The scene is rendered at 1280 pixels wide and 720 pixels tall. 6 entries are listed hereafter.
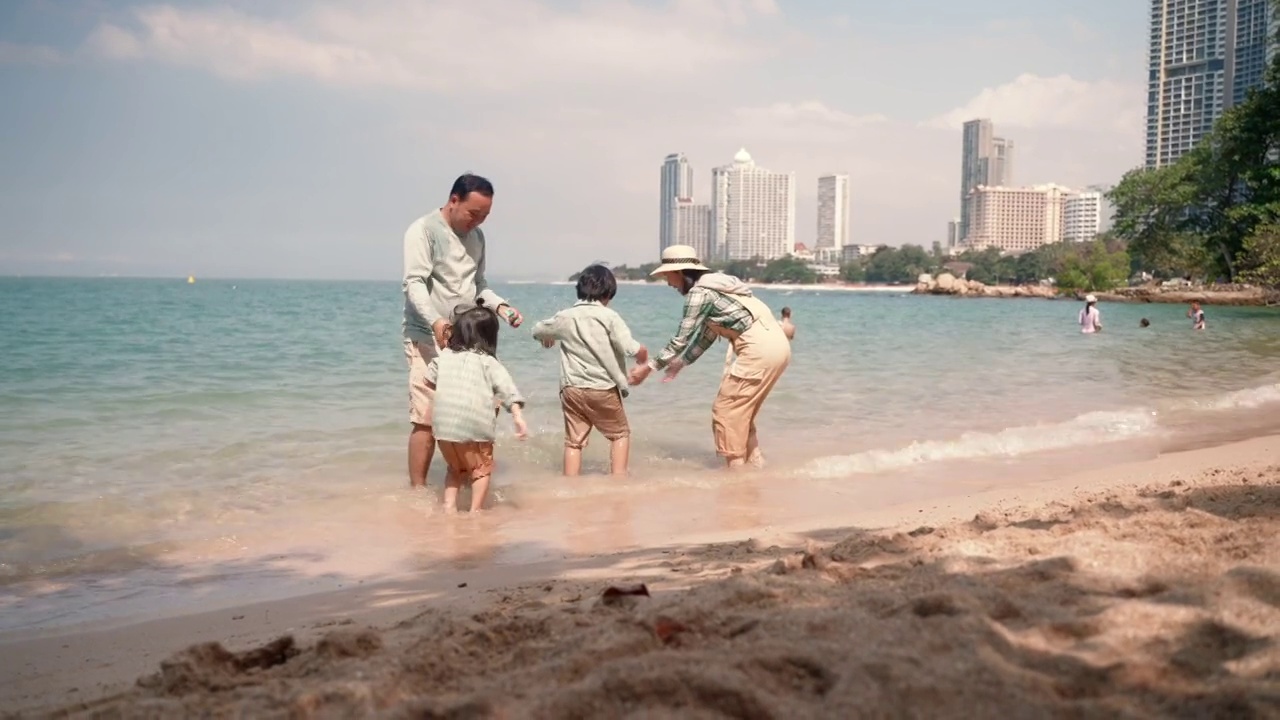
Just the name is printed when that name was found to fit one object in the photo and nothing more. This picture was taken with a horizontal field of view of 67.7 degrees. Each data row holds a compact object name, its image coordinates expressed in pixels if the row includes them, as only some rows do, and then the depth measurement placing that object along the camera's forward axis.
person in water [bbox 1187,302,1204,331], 26.44
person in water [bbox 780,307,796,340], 10.74
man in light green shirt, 5.92
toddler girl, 5.62
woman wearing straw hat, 6.87
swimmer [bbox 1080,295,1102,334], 26.28
